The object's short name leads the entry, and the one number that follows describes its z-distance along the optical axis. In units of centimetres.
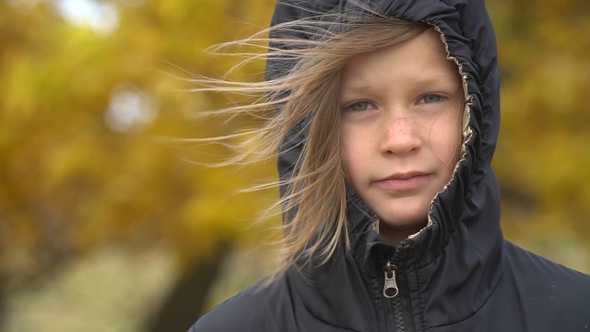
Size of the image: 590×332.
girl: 224
